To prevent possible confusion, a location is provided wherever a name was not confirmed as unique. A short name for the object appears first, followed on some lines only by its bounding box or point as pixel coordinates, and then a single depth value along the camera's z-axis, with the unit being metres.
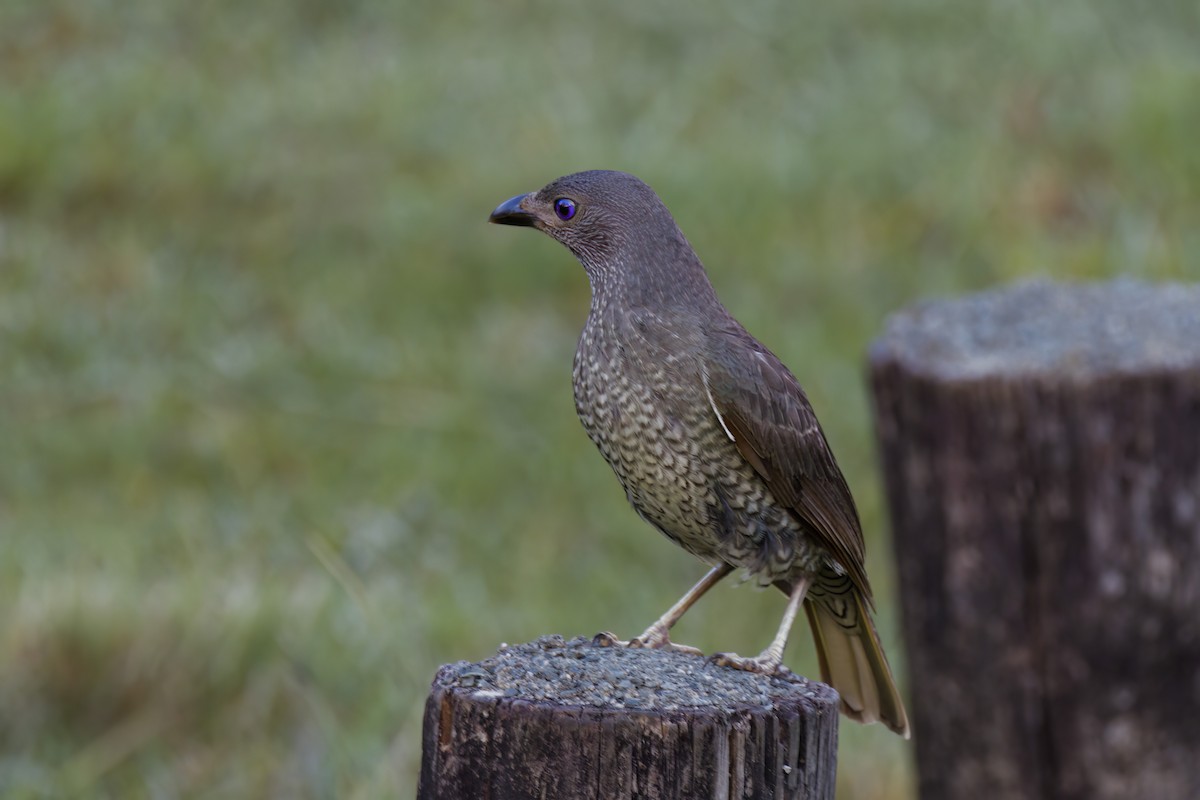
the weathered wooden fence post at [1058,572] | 8.48
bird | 7.60
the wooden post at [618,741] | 5.36
